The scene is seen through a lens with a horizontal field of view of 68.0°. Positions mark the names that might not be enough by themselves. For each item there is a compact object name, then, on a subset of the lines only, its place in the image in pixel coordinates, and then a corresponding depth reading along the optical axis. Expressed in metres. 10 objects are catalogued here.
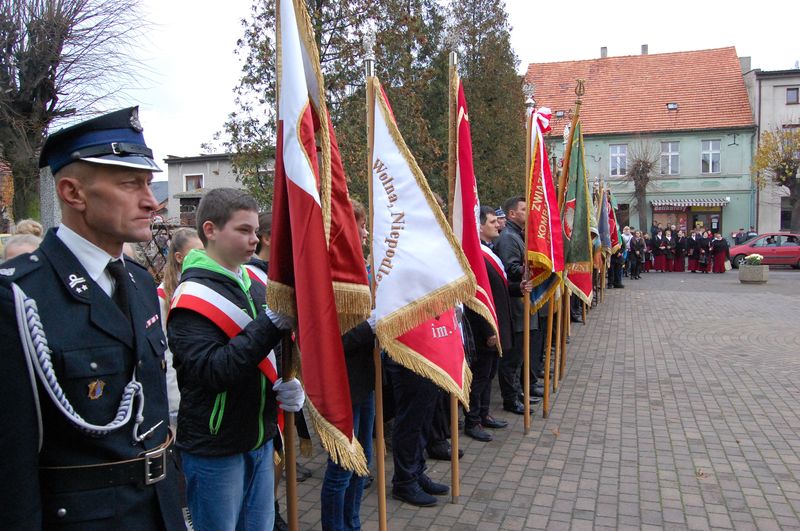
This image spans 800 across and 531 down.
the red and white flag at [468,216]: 4.47
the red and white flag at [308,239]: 2.44
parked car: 26.14
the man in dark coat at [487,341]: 5.55
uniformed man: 1.44
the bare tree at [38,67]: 7.18
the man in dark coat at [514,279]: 6.30
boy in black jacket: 2.29
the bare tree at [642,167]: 32.09
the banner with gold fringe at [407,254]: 3.41
